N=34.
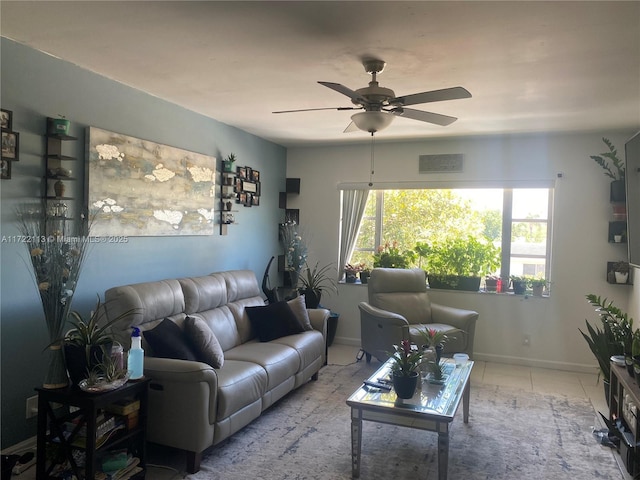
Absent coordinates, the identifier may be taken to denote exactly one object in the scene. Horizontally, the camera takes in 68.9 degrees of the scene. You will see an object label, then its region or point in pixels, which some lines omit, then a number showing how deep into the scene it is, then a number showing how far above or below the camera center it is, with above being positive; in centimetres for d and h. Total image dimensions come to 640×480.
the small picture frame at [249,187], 510 +52
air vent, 531 +87
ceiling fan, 258 +79
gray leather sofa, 269 -91
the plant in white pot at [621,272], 461 -29
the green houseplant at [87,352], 247 -65
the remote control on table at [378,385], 293 -94
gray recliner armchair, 452 -80
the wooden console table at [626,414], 268 -110
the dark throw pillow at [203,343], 311 -75
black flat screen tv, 331 +35
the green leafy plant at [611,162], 458 +80
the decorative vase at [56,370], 246 -75
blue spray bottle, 259 -71
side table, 230 -105
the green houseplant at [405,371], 275 -81
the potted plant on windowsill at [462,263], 530 -28
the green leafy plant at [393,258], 549 -25
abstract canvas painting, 328 +35
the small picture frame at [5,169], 263 +33
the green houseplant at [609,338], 340 -74
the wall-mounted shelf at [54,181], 291 +30
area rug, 275 -138
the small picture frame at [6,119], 264 +62
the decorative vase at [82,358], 248 -69
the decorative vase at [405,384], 275 -87
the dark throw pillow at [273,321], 404 -77
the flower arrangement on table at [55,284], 248 -30
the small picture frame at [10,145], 265 +47
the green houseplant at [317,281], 546 -58
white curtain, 587 +21
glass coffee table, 251 -97
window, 518 +21
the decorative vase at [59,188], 292 +25
